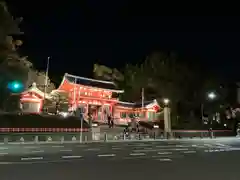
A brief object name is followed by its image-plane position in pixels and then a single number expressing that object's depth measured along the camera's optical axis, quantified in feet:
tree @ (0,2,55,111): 51.99
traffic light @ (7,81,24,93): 38.34
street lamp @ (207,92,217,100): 93.56
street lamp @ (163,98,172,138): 73.44
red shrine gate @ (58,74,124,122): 89.17
